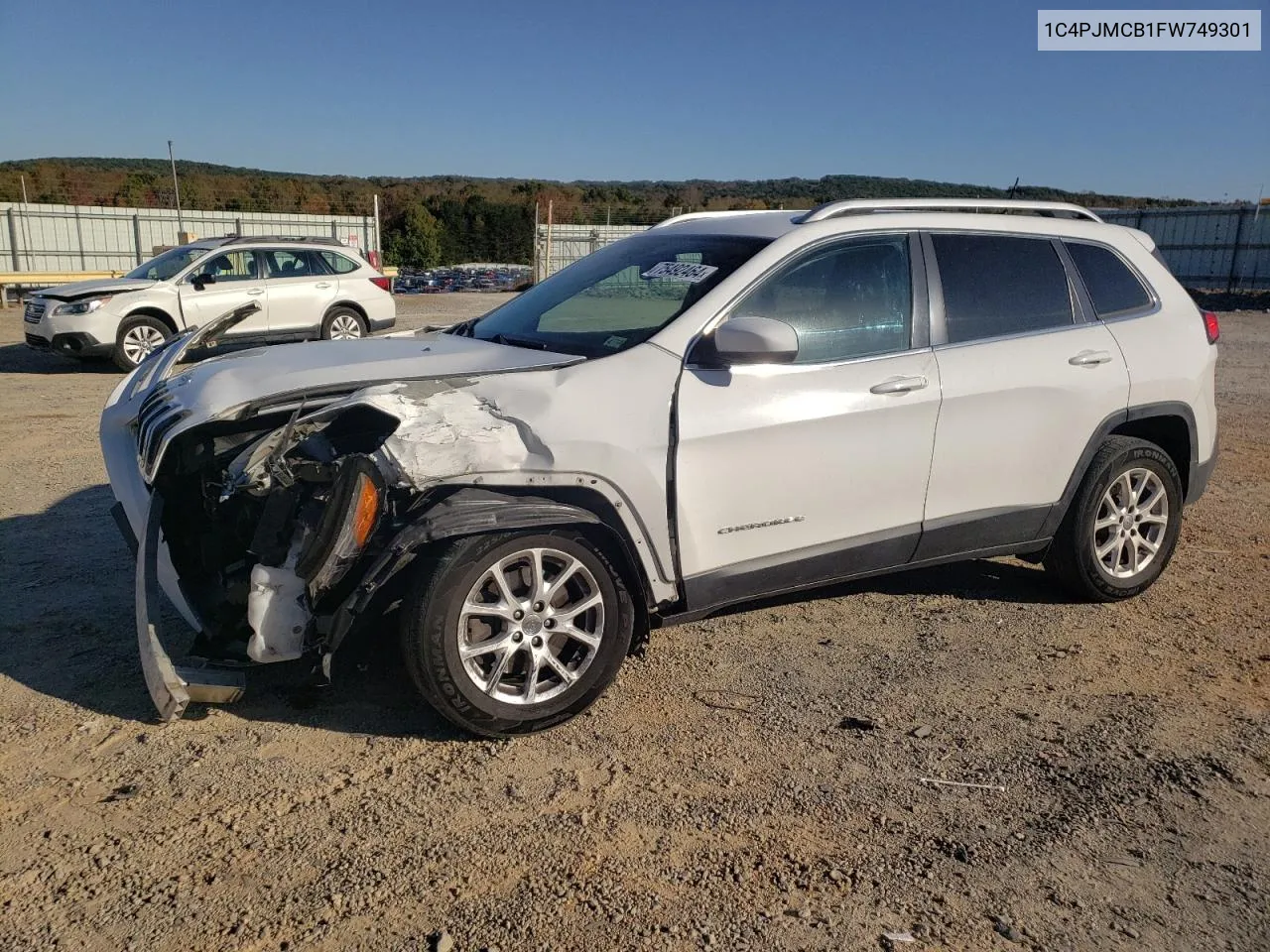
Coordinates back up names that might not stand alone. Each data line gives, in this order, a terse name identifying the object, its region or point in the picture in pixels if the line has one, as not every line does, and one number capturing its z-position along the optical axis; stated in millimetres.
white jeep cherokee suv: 3295
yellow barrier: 19656
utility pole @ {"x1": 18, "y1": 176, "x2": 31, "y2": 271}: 24328
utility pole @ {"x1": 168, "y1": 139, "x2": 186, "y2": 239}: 25611
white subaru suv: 12453
